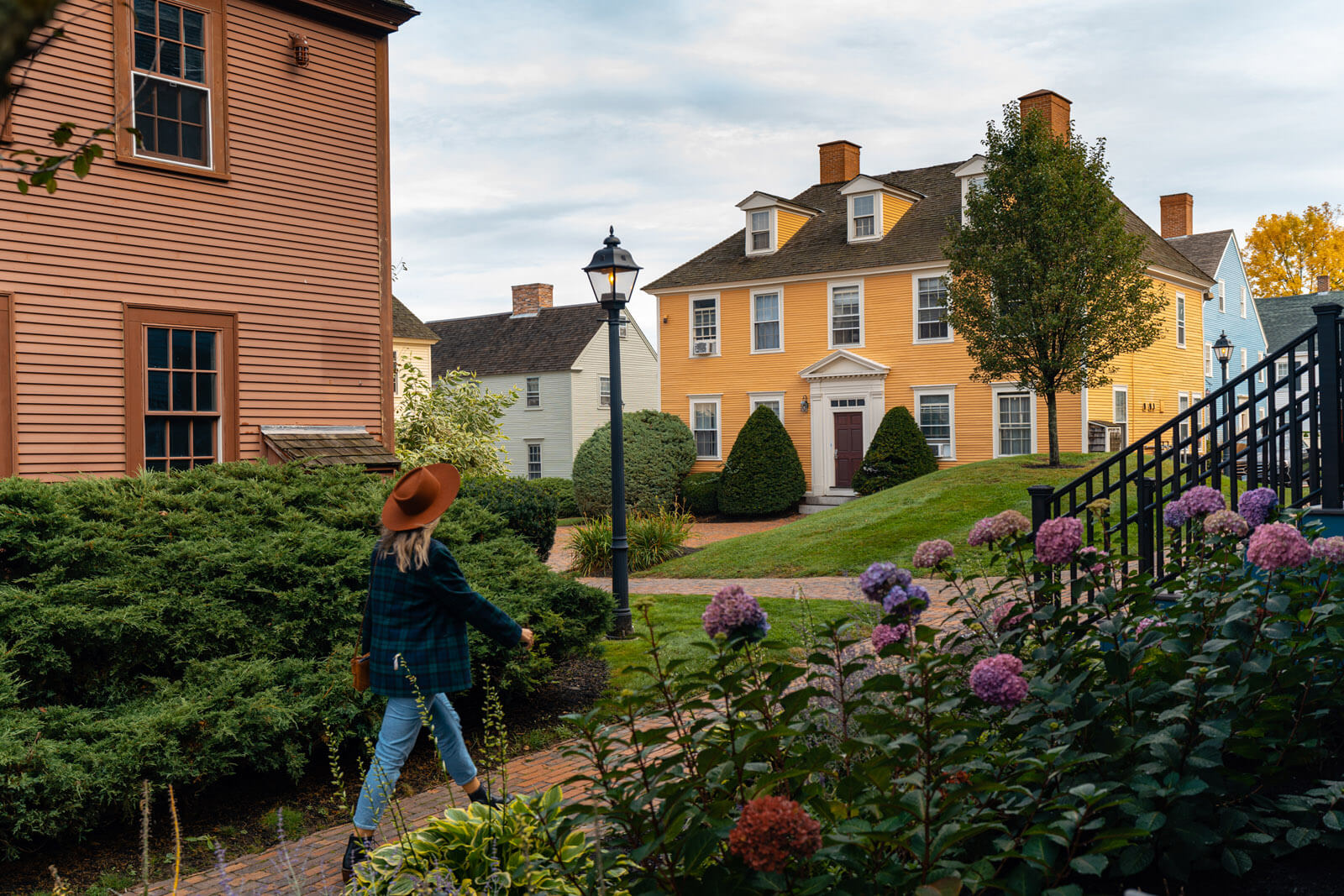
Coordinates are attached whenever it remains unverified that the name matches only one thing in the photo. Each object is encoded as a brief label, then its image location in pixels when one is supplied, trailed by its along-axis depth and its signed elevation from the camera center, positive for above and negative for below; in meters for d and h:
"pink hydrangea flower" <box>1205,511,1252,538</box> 3.51 -0.23
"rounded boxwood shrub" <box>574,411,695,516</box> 25.19 +0.07
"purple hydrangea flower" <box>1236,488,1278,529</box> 4.02 -0.18
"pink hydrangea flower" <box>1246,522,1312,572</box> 3.12 -0.28
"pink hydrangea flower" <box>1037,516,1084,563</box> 3.39 -0.26
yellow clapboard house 24.47 +3.51
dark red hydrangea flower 2.11 -0.79
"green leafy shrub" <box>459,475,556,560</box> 11.55 -0.41
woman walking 4.35 -0.68
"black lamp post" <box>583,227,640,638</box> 9.54 +1.31
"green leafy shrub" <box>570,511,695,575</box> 16.14 -1.22
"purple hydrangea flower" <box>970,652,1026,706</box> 2.58 -0.57
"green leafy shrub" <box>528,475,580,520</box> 28.81 -0.79
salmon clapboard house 9.45 +2.36
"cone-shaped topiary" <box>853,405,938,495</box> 23.75 +0.22
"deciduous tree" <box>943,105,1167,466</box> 18.89 +3.77
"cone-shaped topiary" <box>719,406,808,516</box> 25.30 -0.15
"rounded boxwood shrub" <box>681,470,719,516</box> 26.11 -0.74
